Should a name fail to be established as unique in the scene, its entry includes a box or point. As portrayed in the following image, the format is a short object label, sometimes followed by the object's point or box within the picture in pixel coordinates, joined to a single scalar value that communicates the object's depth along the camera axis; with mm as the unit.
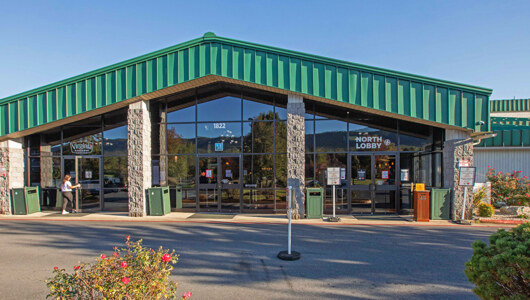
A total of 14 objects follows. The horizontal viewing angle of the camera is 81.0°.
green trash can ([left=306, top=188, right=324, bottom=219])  11375
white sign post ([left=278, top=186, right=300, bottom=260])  6566
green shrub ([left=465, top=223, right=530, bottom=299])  3113
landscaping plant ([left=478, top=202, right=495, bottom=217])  11300
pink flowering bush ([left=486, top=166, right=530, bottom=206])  13211
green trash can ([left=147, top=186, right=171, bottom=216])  12188
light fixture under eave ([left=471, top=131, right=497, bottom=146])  10821
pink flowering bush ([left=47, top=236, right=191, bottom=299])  2904
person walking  12716
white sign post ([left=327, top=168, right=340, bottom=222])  11266
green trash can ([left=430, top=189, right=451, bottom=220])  11008
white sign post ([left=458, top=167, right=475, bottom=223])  10591
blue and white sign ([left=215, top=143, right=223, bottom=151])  13081
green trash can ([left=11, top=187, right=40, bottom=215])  12648
